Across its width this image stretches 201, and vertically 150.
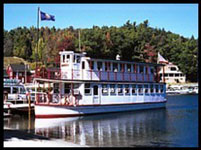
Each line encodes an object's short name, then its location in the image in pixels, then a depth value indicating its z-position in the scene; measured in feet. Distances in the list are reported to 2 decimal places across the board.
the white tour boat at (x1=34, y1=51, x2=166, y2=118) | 96.12
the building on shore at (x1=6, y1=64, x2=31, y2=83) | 219.82
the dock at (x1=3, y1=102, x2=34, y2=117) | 100.22
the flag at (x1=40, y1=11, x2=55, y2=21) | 103.59
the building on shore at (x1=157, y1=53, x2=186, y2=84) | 333.42
